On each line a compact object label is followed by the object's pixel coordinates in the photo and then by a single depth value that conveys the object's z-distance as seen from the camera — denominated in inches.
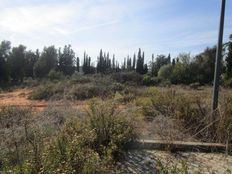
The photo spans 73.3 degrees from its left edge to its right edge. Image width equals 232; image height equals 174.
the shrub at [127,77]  544.5
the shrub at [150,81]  653.0
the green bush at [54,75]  716.1
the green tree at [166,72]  791.8
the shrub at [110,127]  116.7
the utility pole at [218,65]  132.4
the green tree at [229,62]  471.4
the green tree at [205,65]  722.7
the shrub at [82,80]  478.8
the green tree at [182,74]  725.8
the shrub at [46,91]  386.8
